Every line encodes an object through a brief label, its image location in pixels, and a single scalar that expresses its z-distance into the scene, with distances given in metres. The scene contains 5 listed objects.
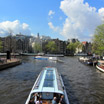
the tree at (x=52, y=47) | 132.36
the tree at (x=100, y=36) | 43.44
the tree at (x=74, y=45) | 144.07
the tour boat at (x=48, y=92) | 10.19
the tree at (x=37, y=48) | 138.75
